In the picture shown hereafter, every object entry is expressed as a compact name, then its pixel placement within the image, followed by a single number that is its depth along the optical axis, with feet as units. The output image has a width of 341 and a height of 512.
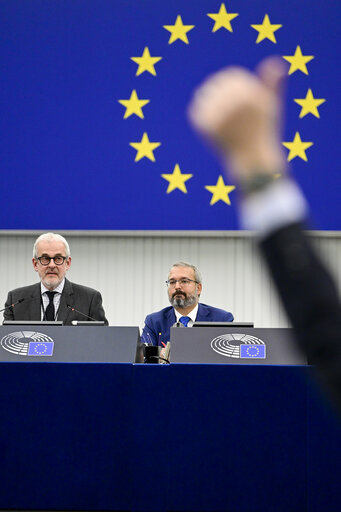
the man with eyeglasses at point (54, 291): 28.32
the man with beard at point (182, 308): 30.73
